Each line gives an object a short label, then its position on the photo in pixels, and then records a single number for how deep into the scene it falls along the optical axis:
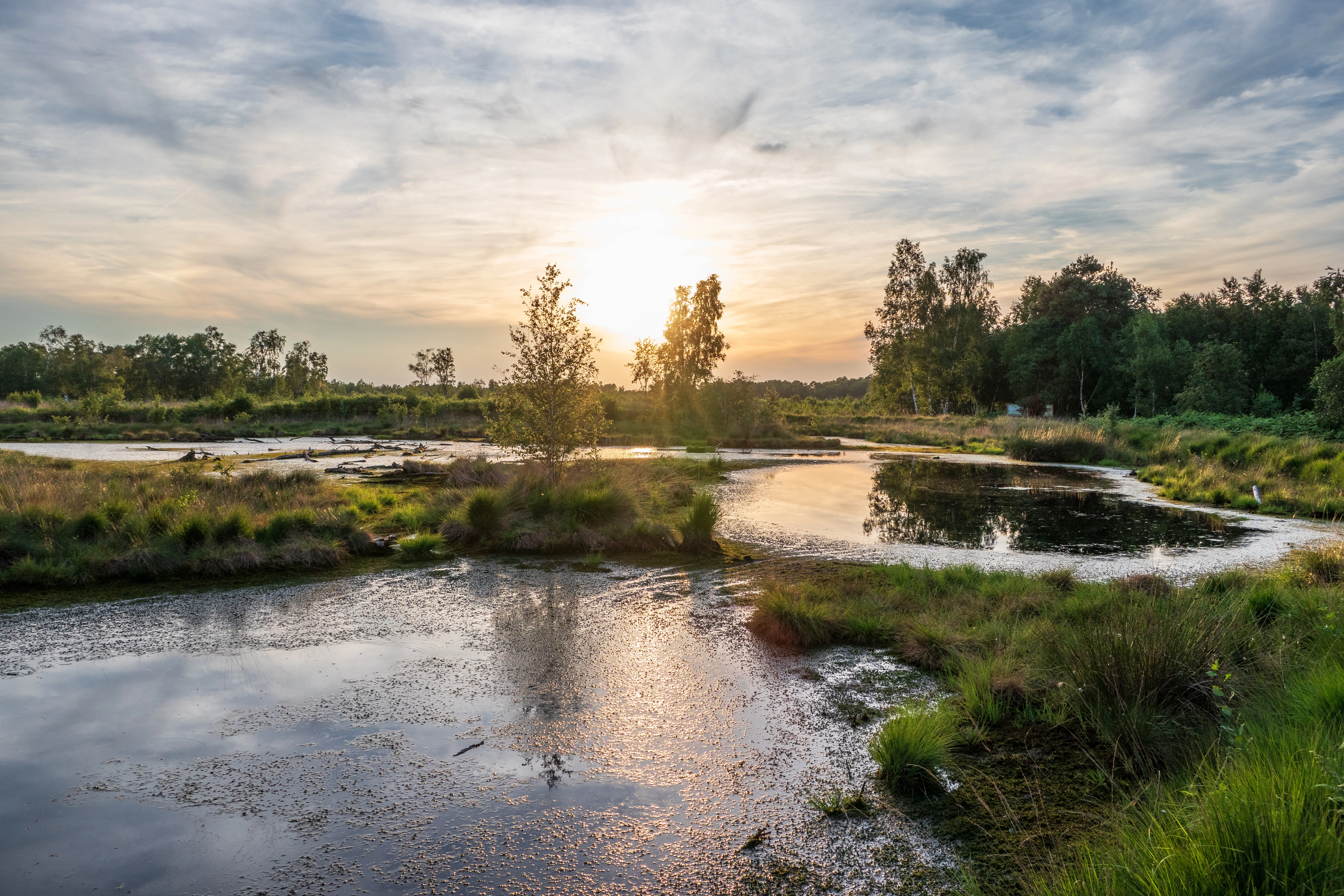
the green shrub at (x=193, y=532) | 10.69
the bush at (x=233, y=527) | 10.99
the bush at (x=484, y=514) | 12.94
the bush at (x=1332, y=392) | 27.86
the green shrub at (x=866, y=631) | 7.71
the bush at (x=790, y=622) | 7.58
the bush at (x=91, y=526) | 10.68
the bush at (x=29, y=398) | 62.78
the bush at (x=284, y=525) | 11.35
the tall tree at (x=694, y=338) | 59.84
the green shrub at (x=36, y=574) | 9.33
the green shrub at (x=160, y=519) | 10.87
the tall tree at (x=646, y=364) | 61.66
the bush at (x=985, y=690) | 5.45
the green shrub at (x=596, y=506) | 13.38
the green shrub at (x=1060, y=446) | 33.09
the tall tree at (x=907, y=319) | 60.62
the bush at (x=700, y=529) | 12.58
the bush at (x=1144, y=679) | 4.73
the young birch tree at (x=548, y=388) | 15.84
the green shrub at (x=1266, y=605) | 7.05
